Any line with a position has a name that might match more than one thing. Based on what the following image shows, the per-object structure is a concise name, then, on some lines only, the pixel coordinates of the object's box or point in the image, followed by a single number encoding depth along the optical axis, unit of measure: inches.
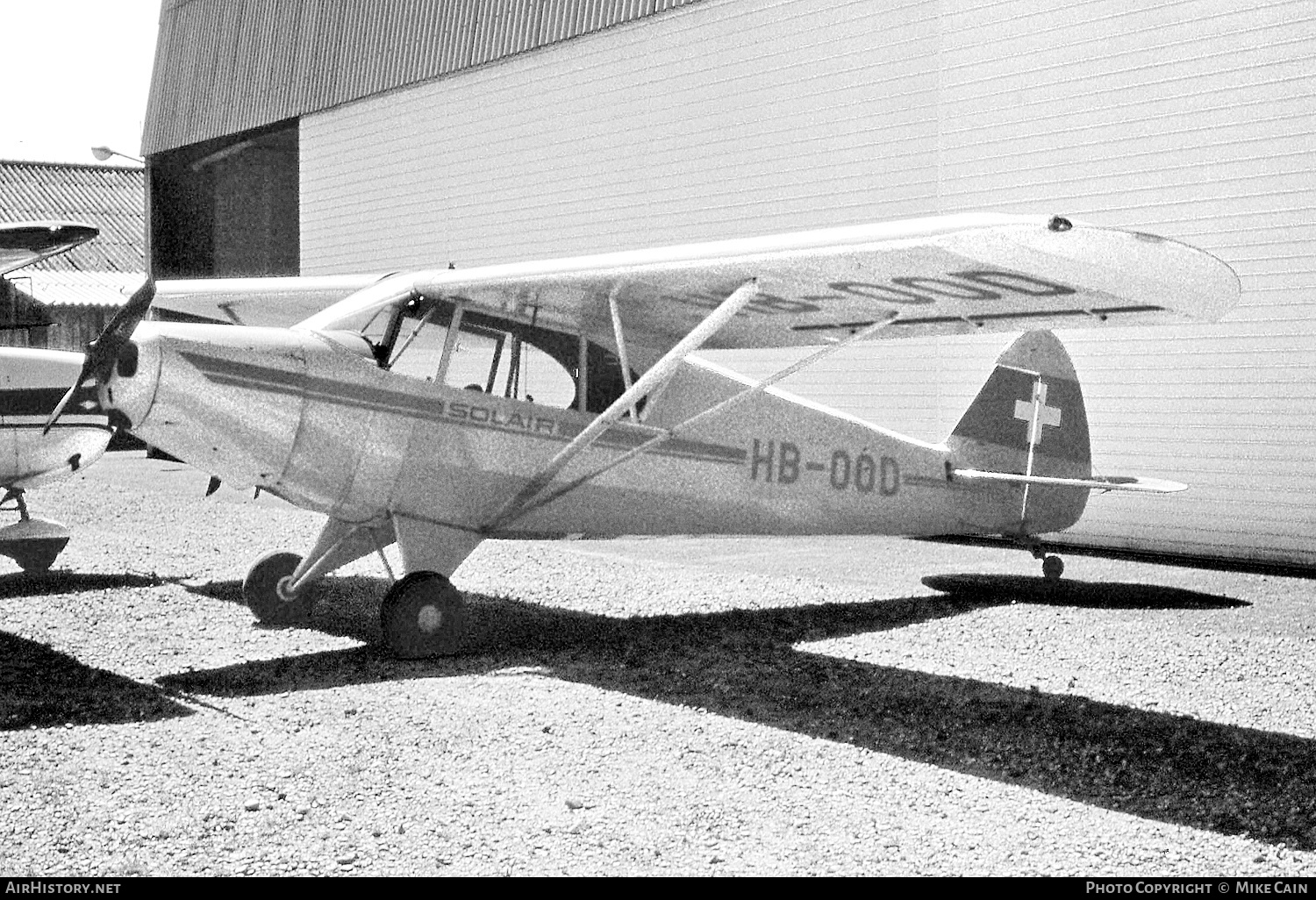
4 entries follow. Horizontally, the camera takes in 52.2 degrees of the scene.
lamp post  1095.6
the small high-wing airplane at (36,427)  389.7
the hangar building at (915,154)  438.3
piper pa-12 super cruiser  251.0
